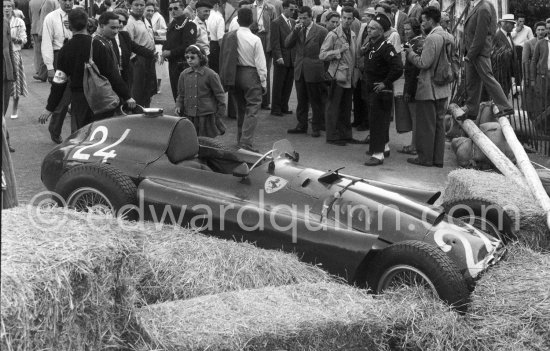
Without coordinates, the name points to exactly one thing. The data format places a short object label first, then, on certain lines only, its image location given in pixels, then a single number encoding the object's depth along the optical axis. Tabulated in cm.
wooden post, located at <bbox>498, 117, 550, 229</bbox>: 799
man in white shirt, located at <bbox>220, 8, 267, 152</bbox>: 1166
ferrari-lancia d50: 618
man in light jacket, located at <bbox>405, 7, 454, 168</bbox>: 1116
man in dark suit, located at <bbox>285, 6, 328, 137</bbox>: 1274
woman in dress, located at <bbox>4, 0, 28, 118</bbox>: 1185
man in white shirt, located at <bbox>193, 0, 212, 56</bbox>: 1352
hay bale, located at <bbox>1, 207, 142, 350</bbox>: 417
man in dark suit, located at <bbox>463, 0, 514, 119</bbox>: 1205
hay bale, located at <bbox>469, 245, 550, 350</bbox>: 550
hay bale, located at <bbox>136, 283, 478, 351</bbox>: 490
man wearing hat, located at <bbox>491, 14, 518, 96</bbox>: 1423
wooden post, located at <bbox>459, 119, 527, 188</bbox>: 937
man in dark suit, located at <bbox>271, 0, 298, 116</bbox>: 1405
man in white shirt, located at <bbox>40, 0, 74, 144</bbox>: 1288
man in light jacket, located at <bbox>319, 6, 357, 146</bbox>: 1206
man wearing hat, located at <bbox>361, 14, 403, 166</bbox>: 1116
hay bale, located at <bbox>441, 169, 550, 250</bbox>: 745
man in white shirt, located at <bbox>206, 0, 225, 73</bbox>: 1464
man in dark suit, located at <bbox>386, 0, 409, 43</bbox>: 1690
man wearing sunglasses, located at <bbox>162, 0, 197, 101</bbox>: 1296
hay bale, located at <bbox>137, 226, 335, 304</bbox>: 582
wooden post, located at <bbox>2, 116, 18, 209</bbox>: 479
